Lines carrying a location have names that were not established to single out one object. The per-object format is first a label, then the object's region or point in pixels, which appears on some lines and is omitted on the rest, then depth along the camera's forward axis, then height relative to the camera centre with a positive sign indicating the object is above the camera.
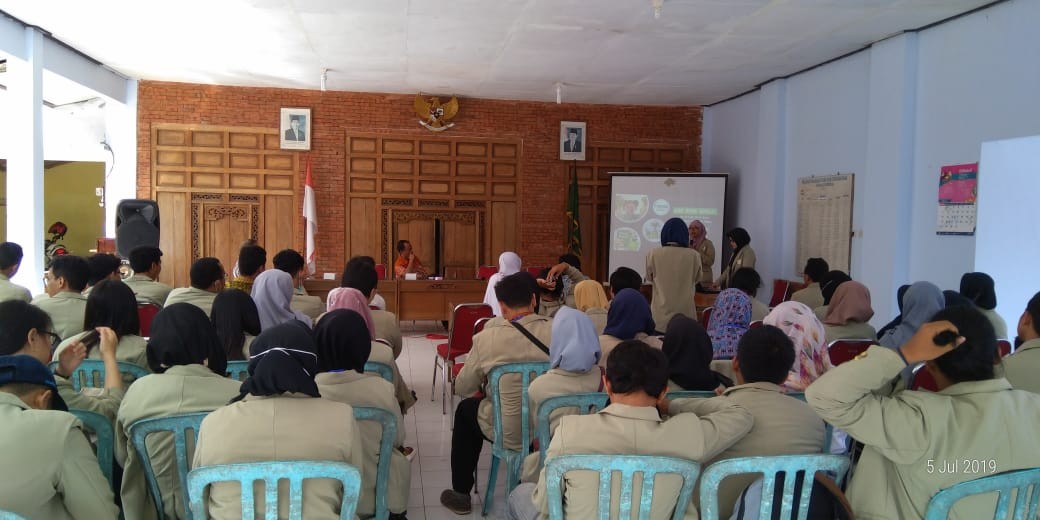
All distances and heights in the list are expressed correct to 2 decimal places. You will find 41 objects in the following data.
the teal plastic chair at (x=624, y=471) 1.92 -0.68
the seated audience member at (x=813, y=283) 5.90 -0.50
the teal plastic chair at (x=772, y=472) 1.92 -0.67
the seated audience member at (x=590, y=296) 4.79 -0.51
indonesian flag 10.19 -0.07
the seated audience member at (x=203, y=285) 4.34 -0.47
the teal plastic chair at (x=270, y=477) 1.85 -0.69
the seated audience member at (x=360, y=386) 2.56 -0.65
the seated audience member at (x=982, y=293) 4.19 -0.37
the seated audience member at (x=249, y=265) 4.98 -0.38
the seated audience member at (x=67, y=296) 4.02 -0.51
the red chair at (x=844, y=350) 4.15 -0.72
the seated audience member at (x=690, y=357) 3.00 -0.57
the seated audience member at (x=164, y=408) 2.32 -0.65
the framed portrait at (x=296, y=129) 10.28 +1.21
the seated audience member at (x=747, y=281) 4.68 -0.38
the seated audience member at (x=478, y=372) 3.61 -0.79
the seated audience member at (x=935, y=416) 1.86 -0.49
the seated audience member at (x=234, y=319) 3.81 -0.58
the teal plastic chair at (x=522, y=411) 3.20 -0.88
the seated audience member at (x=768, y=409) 2.19 -0.58
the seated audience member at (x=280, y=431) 1.96 -0.61
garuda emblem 10.56 +1.56
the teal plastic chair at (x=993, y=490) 1.85 -0.68
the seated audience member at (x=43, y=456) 1.75 -0.63
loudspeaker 8.47 -0.19
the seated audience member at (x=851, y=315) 4.48 -0.57
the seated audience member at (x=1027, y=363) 2.81 -0.53
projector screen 10.23 +0.21
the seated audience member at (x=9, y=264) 4.63 -0.40
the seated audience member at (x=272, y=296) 4.49 -0.53
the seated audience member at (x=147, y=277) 4.99 -0.50
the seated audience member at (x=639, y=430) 2.00 -0.60
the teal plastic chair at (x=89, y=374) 3.14 -0.74
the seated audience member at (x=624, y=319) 3.59 -0.50
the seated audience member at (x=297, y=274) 5.21 -0.47
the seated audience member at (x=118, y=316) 3.14 -0.48
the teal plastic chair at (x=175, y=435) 2.24 -0.72
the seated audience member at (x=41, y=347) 2.41 -0.48
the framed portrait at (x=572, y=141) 10.98 +1.21
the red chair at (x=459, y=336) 5.52 -0.94
